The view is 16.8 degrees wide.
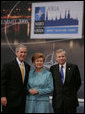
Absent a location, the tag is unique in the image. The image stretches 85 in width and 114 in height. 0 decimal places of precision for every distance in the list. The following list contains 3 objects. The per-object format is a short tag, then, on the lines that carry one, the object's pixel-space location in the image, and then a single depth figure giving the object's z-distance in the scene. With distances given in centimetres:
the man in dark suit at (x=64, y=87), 389
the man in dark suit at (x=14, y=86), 375
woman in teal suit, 371
